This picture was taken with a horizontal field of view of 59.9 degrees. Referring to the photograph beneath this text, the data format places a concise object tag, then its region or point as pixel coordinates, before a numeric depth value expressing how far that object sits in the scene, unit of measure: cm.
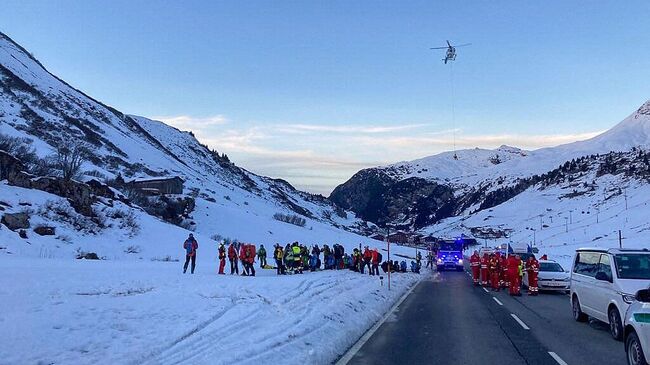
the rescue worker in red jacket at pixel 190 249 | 2293
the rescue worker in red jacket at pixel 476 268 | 2834
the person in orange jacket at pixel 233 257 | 2519
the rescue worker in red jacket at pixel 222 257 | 2459
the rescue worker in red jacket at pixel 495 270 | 2445
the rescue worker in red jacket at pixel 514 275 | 2156
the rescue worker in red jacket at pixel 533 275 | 2172
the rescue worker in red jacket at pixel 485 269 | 2703
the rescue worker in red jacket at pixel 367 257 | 3198
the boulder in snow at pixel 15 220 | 2666
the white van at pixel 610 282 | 1109
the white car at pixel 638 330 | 772
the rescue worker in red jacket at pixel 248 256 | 2447
